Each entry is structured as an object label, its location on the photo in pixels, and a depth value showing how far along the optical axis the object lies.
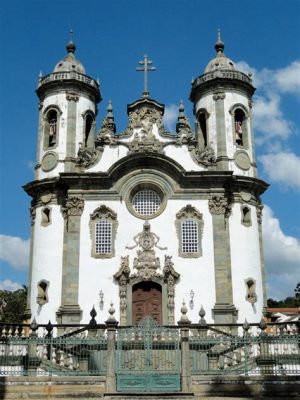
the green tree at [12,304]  46.19
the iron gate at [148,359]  15.22
